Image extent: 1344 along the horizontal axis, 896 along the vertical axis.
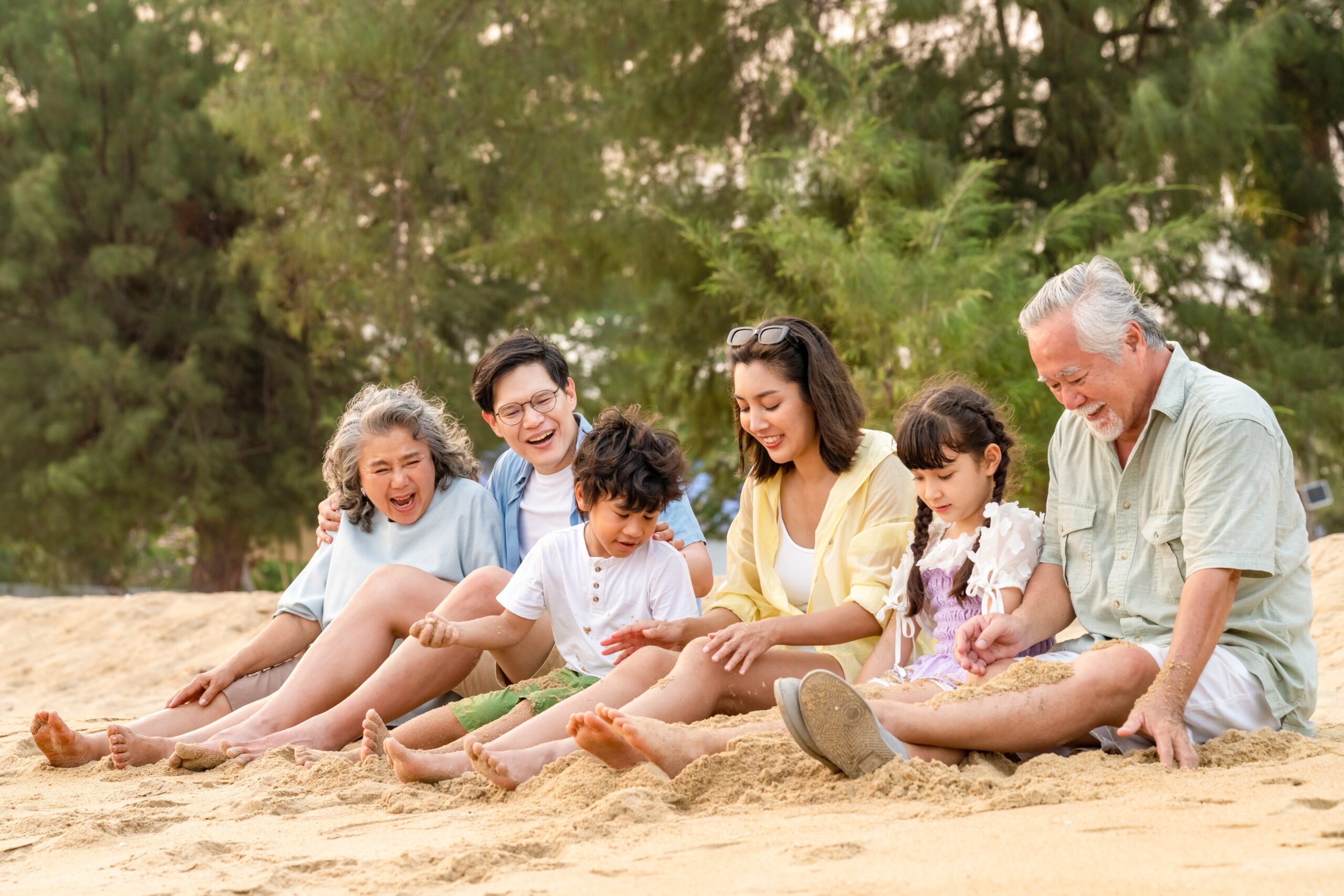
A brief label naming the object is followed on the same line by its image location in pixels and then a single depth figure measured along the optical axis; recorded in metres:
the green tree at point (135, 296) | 11.77
